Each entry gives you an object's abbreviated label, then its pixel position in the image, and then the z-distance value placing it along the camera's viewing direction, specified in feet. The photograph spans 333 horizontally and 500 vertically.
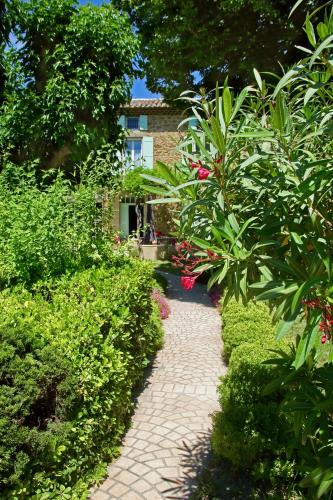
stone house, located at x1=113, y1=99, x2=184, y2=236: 67.46
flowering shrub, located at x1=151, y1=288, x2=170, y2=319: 29.89
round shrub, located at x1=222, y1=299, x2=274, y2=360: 18.62
